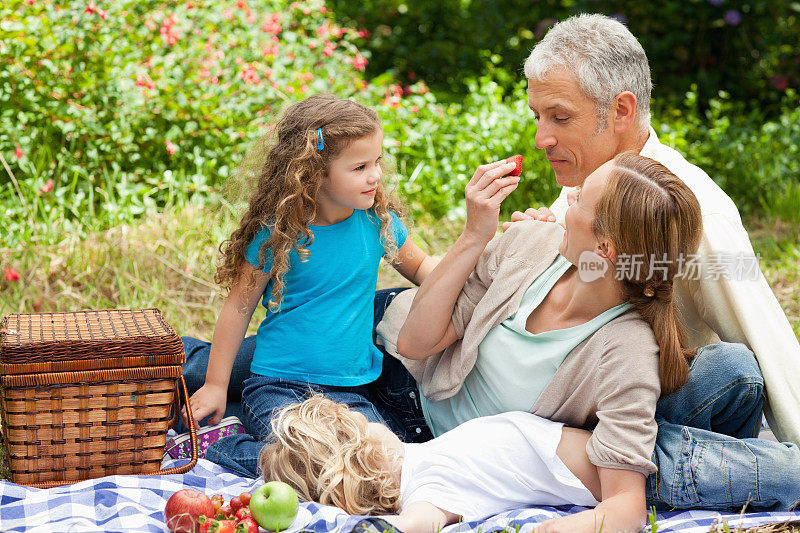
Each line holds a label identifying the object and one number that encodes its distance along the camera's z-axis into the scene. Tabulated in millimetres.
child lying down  5070
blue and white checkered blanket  4879
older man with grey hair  5172
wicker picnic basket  5449
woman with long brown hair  4930
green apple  4754
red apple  4785
